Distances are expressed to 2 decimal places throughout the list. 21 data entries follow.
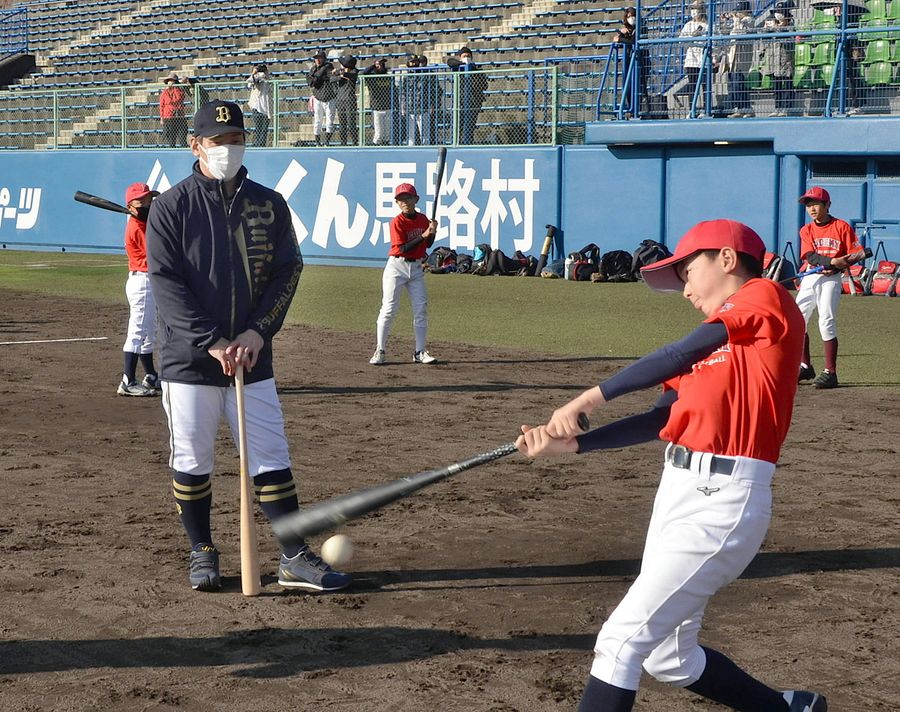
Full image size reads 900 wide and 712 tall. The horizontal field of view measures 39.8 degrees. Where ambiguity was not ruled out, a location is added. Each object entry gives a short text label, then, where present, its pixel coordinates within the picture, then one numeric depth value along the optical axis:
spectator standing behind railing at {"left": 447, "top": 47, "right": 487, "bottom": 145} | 27.12
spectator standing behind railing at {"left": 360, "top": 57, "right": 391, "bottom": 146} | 28.42
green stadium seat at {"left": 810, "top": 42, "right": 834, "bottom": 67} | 22.56
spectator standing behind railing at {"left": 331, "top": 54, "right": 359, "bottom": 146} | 28.84
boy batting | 3.98
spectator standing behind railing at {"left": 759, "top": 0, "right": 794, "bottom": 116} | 22.97
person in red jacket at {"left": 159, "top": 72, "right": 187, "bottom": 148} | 31.80
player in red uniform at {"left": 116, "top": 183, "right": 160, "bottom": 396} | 11.85
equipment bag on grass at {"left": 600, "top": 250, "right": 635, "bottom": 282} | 24.59
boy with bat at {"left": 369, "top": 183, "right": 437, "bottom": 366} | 14.14
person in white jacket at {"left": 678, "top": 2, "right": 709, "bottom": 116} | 24.05
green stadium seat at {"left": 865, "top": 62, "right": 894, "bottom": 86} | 21.78
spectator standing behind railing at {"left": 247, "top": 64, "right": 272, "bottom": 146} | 30.91
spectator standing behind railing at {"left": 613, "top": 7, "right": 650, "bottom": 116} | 24.95
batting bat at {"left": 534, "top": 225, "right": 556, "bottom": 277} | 25.91
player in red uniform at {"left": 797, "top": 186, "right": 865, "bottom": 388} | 12.98
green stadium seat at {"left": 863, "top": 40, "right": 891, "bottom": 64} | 21.69
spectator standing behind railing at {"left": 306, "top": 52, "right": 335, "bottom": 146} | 29.06
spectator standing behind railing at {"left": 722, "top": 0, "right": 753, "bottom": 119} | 23.47
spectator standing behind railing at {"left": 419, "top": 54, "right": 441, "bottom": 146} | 27.80
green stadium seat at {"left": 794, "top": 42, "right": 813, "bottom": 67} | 22.81
